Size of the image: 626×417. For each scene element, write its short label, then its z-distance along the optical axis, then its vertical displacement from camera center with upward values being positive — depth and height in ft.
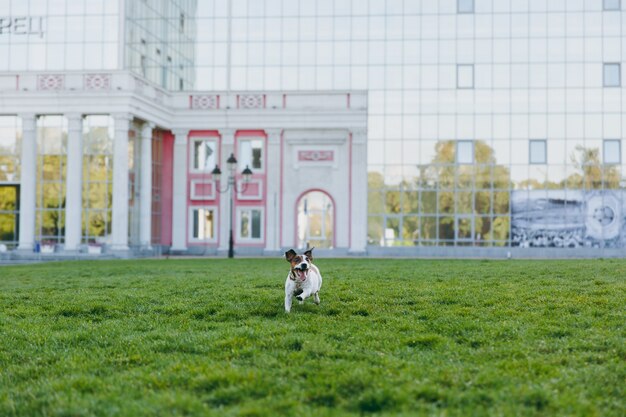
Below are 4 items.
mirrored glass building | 144.56 +20.87
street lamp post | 112.43 +7.47
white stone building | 133.28 +14.50
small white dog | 32.99 -2.52
